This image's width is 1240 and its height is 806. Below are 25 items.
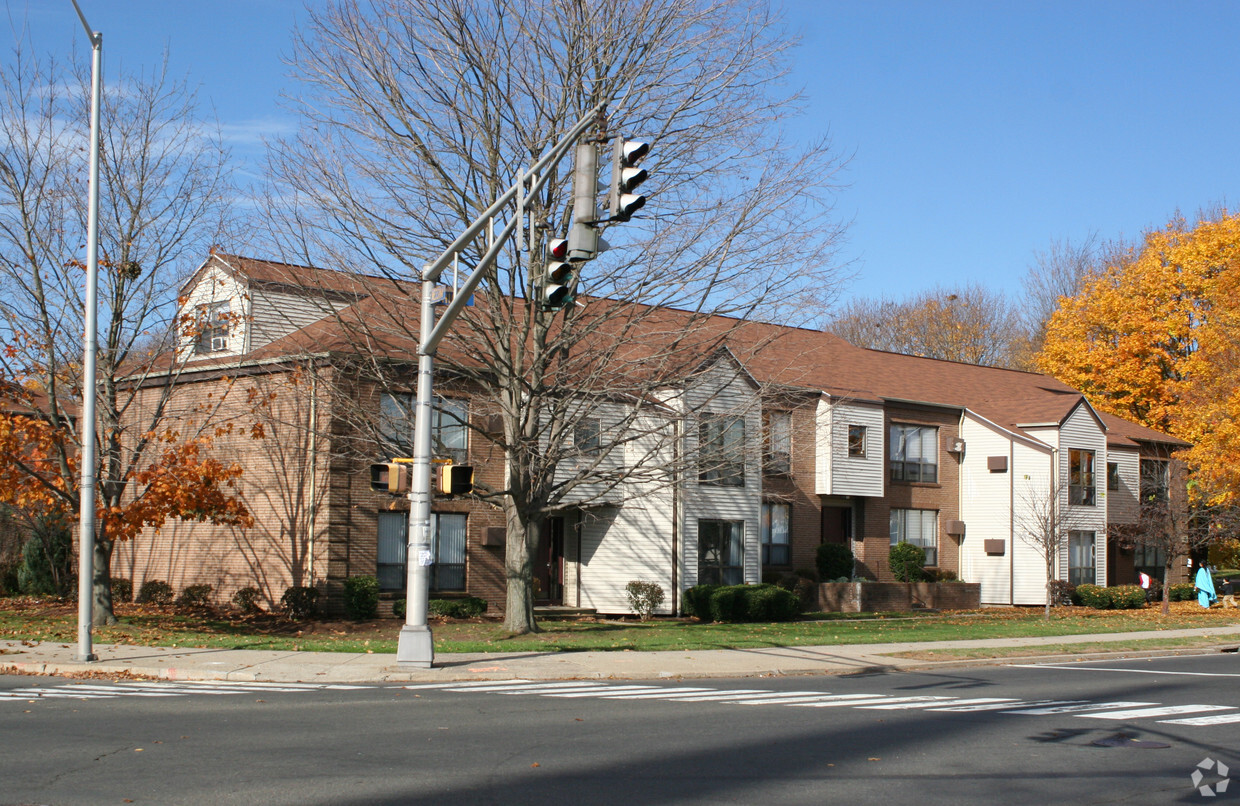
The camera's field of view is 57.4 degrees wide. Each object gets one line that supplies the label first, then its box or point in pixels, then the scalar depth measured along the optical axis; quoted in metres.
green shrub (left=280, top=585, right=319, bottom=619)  26.00
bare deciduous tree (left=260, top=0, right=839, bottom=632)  21.78
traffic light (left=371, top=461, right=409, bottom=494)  16.66
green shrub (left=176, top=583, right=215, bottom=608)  28.41
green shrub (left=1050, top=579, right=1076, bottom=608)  39.75
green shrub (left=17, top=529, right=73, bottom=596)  31.36
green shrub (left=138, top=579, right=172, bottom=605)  29.25
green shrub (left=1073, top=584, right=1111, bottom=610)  39.50
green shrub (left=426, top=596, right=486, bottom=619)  27.34
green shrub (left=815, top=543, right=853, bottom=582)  36.75
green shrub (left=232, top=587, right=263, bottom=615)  27.41
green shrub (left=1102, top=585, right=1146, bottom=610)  39.47
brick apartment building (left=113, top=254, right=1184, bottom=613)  24.77
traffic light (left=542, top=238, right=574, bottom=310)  12.88
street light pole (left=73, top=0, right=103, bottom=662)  17.05
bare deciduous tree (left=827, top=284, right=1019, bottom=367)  69.62
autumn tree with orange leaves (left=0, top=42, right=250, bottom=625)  21.92
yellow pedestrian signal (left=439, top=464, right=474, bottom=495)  16.69
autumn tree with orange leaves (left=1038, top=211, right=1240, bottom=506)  49.56
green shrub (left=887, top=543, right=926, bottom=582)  38.75
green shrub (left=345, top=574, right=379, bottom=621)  26.42
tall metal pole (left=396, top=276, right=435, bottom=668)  16.73
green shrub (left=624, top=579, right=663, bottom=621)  30.88
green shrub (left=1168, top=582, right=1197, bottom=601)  44.88
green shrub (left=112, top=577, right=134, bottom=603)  30.34
